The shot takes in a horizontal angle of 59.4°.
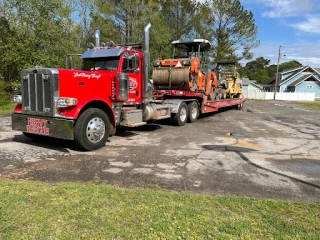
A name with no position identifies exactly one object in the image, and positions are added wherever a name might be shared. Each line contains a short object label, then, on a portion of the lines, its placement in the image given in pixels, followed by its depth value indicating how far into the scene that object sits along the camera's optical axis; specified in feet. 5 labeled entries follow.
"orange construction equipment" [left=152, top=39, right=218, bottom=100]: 38.47
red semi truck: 20.29
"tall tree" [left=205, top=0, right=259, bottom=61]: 107.45
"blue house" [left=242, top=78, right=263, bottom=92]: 179.81
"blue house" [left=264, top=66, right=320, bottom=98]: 165.78
